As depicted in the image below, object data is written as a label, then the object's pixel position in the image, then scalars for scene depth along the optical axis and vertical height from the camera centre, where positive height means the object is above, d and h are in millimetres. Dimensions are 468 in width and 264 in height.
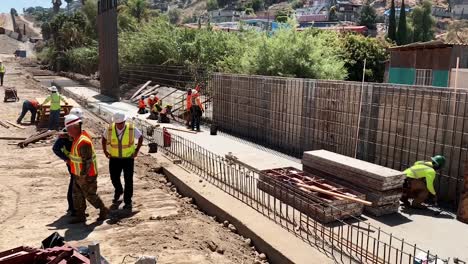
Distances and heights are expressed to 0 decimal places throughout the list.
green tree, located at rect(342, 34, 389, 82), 29344 +1000
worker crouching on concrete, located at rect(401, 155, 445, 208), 7129 -1774
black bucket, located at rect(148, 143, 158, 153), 10891 -2042
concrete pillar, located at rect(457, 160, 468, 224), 6781 -2039
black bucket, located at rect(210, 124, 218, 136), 14175 -2052
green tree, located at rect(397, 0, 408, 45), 67125 +6205
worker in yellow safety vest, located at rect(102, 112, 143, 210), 7203 -1405
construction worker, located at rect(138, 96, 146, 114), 18631 -1774
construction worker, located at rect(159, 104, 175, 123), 16312 -1856
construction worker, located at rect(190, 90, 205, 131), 14578 -1485
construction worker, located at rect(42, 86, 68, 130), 14523 -1568
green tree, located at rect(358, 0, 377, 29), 123750 +14705
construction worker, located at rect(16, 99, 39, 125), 16203 -1718
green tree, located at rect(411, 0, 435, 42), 90944 +10732
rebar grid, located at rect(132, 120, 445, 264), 5465 -2227
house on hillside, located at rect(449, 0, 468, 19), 155250 +22570
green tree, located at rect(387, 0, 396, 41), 65094 +6686
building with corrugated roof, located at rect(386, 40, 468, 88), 23109 +528
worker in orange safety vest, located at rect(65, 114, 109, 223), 6352 -1552
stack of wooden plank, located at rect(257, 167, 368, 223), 6648 -2010
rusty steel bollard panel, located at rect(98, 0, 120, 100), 24094 +839
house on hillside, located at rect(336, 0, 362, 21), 159700 +21558
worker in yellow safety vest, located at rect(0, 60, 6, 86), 30891 -891
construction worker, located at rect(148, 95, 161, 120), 17203 -1822
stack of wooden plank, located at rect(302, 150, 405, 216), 6957 -1814
